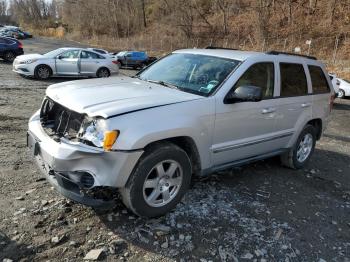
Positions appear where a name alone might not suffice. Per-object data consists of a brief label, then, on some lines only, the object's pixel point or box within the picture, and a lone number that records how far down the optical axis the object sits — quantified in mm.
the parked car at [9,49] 22656
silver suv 3602
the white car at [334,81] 16023
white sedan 15977
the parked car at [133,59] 30125
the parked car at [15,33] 57581
